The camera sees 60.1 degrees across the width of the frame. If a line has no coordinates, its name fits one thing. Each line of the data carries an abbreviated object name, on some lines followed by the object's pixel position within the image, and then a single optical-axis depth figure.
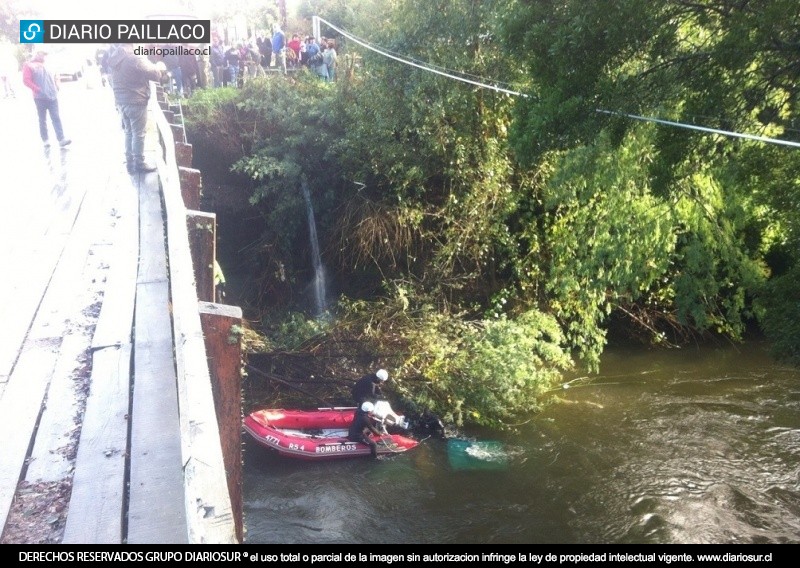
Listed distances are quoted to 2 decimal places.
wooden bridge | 2.88
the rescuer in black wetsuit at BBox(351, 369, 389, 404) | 11.01
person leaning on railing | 9.23
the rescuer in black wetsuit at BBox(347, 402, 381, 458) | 10.77
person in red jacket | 12.29
